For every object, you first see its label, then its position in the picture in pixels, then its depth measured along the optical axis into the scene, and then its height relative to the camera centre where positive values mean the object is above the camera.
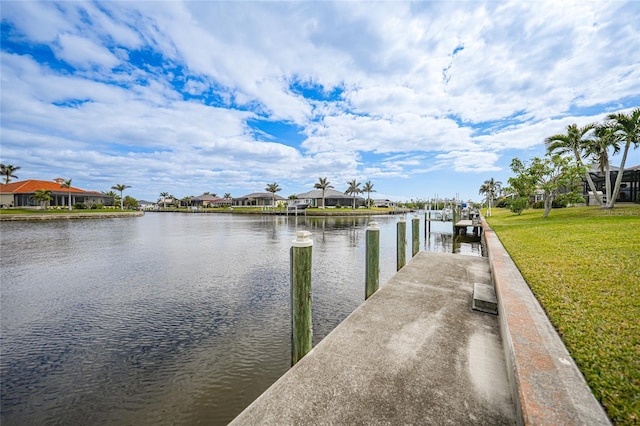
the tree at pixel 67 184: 52.47 +4.92
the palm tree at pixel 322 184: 62.57 +5.52
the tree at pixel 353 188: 73.94 +5.41
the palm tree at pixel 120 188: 70.31 +5.56
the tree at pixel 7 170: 50.09 +7.32
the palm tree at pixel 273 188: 69.44 +5.18
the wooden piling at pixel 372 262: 6.20 -1.22
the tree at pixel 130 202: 75.71 +2.04
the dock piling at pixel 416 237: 10.38 -1.11
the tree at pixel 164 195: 106.68 +5.76
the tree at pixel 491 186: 83.74 +6.46
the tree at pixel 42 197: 44.44 +2.25
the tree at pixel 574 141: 21.81 +5.32
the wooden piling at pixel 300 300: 3.93 -1.32
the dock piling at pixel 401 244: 8.14 -1.08
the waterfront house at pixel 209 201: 88.01 +2.55
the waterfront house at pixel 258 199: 77.44 +2.69
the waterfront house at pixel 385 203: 98.06 +1.76
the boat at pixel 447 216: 36.56 -1.17
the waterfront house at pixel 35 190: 49.50 +3.08
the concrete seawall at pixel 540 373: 1.89 -1.42
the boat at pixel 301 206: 61.84 +0.52
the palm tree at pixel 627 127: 19.20 +5.63
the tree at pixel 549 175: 19.38 +2.30
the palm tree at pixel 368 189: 73.81 +5.10
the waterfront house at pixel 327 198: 68.56 +2.52
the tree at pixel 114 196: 69.14 +3.46
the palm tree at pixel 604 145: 20.47 +4.76
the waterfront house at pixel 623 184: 27.81 +2.47
